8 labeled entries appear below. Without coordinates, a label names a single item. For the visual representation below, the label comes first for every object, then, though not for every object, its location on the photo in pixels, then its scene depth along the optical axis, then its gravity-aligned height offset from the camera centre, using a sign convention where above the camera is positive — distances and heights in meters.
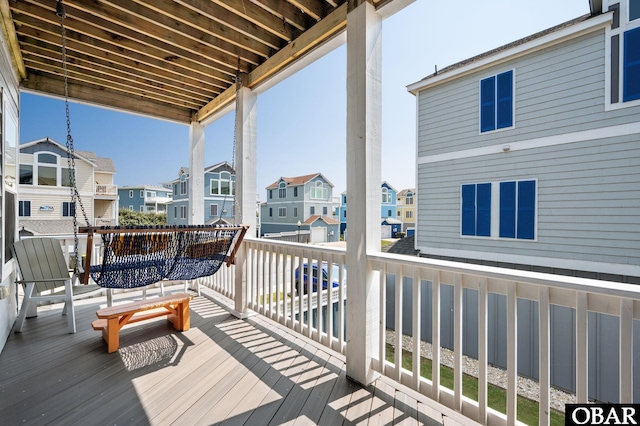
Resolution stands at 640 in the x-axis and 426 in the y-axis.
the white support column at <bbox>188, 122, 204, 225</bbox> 4.35 +0.59
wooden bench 2.40 -1.01
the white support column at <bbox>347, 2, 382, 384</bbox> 1.96 +0.21
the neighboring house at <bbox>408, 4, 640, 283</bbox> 2.55 +0.75
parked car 5.11 -1.37
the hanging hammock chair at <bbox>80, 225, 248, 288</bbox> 2.04 -0.36
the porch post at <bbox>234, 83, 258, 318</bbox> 3.22 +0.48
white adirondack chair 2.77 -0.69
